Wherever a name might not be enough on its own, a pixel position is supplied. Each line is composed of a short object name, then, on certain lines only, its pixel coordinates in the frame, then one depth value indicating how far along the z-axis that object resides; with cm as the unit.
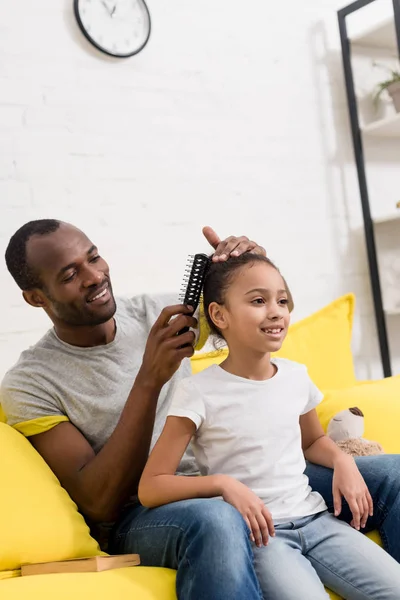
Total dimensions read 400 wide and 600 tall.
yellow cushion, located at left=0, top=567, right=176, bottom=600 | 113
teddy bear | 160
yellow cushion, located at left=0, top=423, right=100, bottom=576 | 128
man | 120
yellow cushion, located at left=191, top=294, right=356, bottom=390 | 204
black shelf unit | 283
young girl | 120
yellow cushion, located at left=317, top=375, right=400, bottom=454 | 169
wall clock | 226
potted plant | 277
